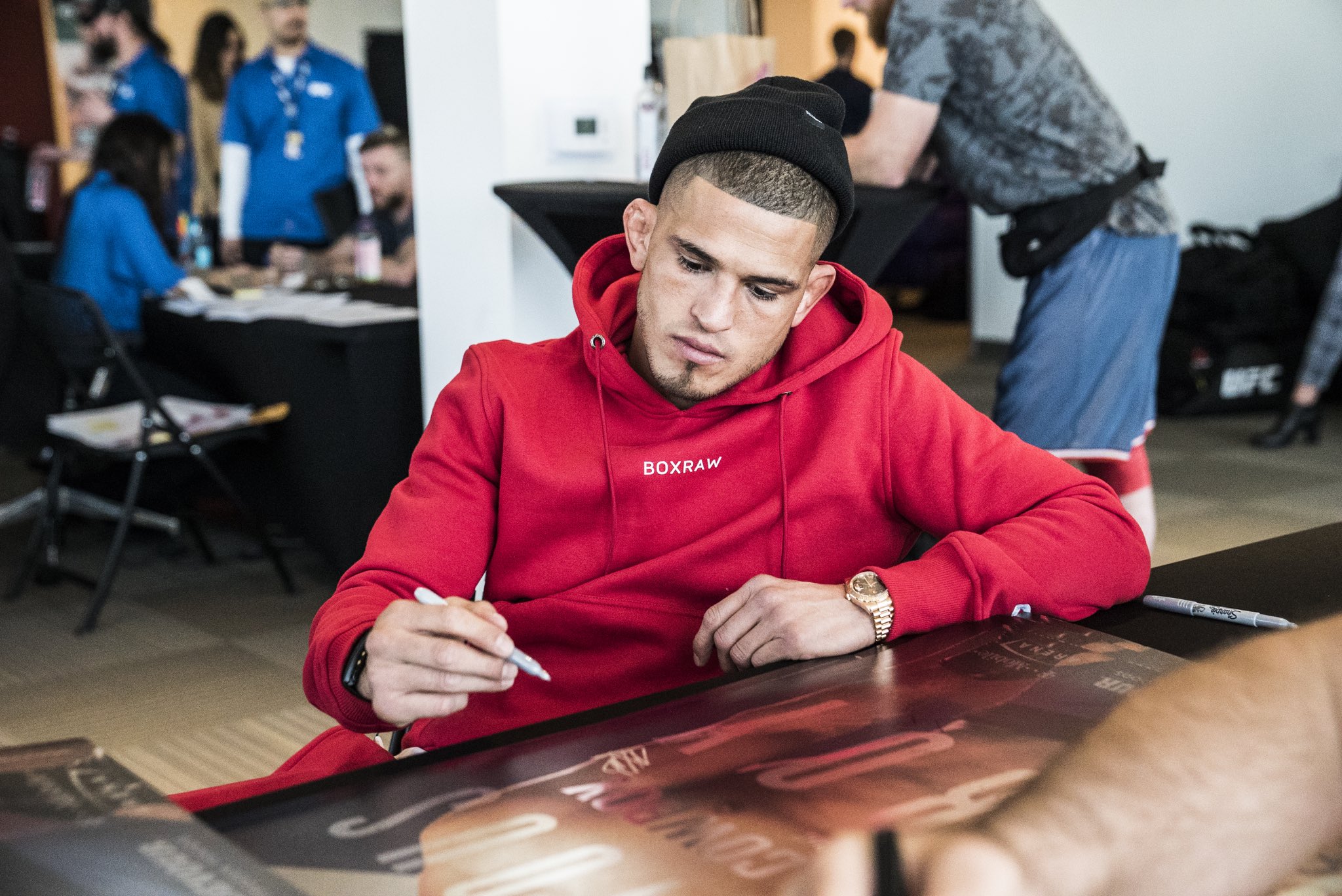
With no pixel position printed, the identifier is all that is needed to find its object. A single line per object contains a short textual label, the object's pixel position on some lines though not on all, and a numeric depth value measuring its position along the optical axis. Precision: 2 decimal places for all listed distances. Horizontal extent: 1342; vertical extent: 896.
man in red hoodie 1.16
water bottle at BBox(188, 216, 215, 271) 5.07
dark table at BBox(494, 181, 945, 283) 2.18
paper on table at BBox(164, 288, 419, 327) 3.12
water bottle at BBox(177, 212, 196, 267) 5.15
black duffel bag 5.47
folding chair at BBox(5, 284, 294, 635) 3.20
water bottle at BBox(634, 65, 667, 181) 2.51
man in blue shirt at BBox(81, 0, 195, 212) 6.39
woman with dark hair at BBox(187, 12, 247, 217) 7.02
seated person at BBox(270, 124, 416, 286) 4.19
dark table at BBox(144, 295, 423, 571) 3.01
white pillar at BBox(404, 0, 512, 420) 2.45
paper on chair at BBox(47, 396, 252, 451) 3.31
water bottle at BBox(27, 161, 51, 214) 6.63
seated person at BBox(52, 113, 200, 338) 3.89
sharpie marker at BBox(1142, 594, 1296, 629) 1.00
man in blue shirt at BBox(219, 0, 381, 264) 4.94
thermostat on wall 2.49
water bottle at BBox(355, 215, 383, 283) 4.15
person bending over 2.17
